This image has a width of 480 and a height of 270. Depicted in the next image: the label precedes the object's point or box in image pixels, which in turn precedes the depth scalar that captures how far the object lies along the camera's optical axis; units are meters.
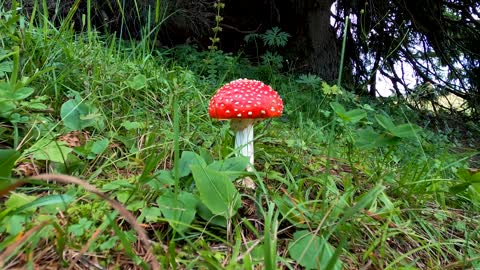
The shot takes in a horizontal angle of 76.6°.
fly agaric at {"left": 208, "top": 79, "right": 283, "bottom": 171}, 0.36
